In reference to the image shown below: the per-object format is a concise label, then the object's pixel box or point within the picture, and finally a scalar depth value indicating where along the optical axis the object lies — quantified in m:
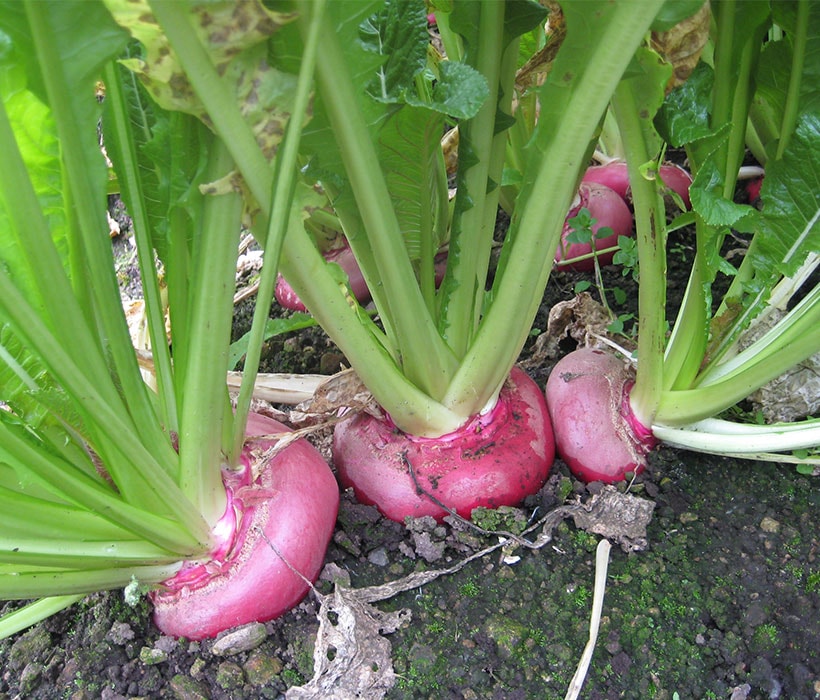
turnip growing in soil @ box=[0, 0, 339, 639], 0.24
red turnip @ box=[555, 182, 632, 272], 0.53
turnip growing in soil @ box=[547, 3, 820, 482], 0.31
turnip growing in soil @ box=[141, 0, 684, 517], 0.25
